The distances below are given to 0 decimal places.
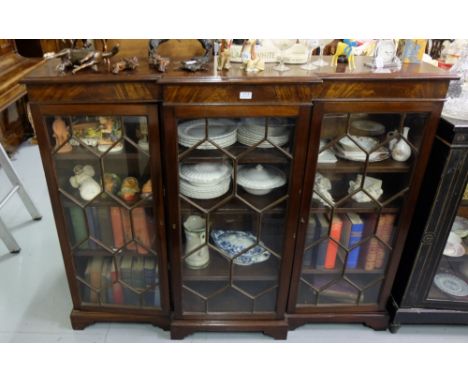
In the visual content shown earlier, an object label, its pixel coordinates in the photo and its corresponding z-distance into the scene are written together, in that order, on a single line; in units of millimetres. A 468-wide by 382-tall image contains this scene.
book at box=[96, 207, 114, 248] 1433
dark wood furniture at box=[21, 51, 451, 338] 1171
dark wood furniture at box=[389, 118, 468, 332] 1280
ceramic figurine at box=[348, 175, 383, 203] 1412
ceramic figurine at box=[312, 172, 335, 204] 1396
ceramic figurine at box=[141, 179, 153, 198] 1351
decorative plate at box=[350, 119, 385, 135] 1282
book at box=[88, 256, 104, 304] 1562
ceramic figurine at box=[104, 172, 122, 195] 1362
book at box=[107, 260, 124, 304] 1561
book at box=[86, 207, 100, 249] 1428
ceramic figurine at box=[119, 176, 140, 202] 1380
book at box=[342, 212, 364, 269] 1475
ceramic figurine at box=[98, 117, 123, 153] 1240
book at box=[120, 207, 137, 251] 1428
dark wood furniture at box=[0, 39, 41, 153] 2498
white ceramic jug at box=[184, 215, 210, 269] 1437
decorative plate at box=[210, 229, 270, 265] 1491
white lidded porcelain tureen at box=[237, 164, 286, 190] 1358
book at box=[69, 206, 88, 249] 1422
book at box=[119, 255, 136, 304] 1544
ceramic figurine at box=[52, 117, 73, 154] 1241
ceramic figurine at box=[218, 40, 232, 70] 1260
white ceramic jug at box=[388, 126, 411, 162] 1302
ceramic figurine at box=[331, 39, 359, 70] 1273
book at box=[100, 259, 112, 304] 1562
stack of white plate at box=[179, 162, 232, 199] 1328
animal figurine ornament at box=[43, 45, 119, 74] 1218
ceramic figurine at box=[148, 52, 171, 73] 1210
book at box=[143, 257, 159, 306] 1546
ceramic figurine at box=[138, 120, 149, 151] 1244
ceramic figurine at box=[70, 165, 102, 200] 1368
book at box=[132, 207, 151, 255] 1415
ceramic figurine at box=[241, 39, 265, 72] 1208
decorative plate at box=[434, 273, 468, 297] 1613
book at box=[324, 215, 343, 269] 1470
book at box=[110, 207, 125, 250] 1429
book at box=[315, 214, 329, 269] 1467
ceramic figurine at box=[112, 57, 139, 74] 1203
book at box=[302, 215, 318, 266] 1464
